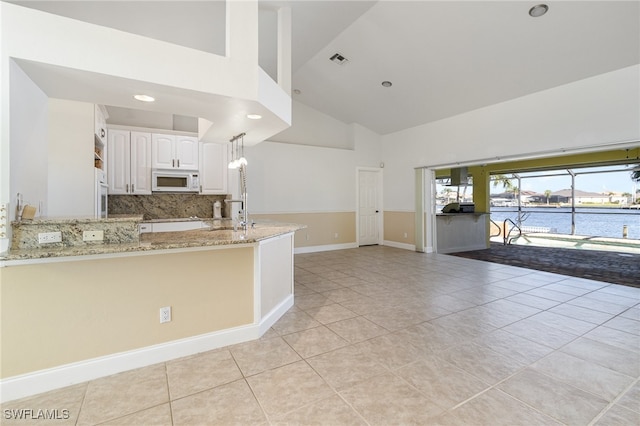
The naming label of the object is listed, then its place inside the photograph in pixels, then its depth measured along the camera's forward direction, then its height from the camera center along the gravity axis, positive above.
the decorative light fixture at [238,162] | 3.23 +0.62
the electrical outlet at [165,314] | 2.20 -0.76
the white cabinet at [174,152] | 4.88 +1.12
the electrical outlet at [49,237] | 1.88 -0.14
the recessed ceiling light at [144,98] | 2.23 +0.94
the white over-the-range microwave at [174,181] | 4.84 +0.62
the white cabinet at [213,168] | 5.22 +0.89
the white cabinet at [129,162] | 4.59 +0.89
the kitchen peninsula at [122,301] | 1.80 -0.63
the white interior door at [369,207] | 7.58 +0.20
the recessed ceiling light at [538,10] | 3.23 +2.34
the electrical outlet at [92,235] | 2.01 -0.13
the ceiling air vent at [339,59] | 4.97 +2.76
